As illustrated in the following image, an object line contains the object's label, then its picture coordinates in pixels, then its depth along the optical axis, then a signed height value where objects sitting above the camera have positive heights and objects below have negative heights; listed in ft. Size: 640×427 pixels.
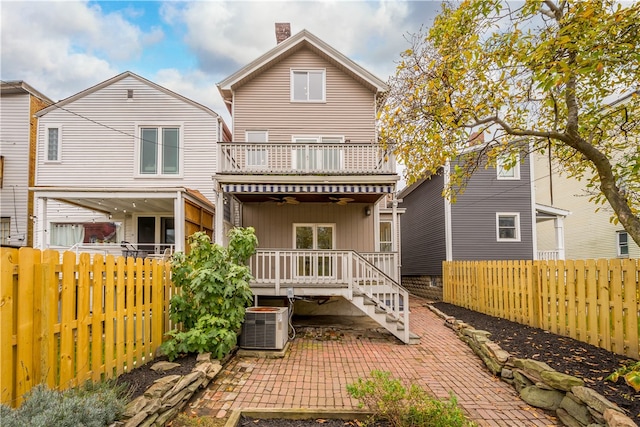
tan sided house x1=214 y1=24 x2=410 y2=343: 31.09 +6.12
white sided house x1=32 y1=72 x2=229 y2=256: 45.73 +11.37
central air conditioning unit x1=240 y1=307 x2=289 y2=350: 23.01 -6.12
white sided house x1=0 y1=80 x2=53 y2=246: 47.65 +11.02
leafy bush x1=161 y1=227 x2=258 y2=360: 19.40 -3.59
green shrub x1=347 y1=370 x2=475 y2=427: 11.23 -5.64
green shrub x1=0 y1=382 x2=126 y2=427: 8.83 -4.66
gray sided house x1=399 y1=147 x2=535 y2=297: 50.57 +2.77
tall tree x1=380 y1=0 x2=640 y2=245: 15.38 +8.44
